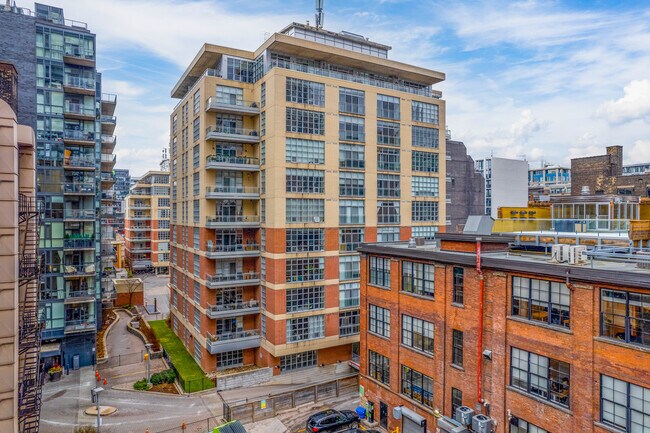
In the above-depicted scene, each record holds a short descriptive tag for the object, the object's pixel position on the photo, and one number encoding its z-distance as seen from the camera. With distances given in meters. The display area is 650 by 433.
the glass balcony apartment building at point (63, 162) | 40.81
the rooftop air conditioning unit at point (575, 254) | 21.02
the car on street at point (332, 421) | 29.36
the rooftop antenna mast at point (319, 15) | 46.62
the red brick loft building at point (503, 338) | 18.44
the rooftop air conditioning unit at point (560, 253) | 21.30
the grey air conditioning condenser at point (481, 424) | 22.73
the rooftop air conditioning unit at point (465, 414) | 23.55
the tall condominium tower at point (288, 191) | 39.16
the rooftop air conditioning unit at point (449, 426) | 23.64
